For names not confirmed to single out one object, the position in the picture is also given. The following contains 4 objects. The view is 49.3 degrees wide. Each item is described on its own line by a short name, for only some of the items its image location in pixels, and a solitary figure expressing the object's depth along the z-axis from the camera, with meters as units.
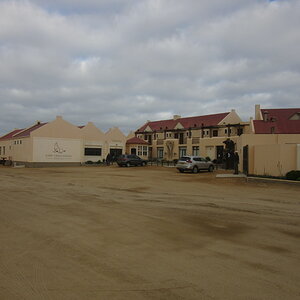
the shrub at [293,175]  17.05
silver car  27.75
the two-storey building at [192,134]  44.34
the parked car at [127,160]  37.38
